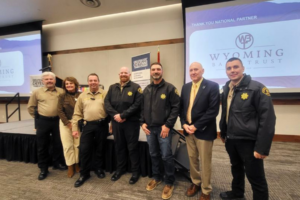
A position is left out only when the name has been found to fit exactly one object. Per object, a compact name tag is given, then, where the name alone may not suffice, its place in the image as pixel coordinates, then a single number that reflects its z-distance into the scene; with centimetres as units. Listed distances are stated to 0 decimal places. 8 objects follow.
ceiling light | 389
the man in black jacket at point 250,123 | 128
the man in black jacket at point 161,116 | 174
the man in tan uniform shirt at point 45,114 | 221
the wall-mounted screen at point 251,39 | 320
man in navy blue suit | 155
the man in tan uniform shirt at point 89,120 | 206
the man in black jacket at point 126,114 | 197
